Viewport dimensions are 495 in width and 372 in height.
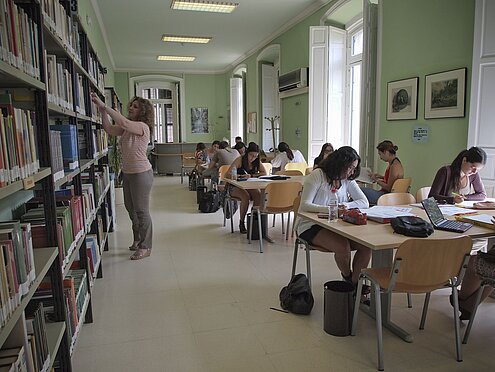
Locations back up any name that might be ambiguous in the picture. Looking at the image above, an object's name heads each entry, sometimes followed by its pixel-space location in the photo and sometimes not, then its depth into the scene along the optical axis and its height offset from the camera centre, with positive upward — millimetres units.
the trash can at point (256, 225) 4891 -1161
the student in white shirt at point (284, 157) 7156 -492
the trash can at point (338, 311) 2602 -1182
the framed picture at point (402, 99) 4977 +367
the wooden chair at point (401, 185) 4461 -628
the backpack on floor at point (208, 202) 6613 -1163
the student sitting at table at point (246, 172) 5250 -564
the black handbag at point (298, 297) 2916 -1223
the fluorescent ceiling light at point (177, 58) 11930 +2216
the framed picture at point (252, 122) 11279 +247
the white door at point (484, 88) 3752 +362
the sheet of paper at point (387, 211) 2811 -605
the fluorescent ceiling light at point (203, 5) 6787 +2176
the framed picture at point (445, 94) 4297 +369
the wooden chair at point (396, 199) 3467 -613
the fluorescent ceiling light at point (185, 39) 9305 +2196
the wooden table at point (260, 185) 4508 -618
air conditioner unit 7680 +1012
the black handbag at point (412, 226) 2354 -585
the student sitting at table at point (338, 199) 2914 -555
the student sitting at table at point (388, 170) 4703 -488
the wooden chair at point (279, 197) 4402 -736
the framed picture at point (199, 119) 14656 +468
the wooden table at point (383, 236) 2254 -627
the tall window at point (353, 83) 6949 +817
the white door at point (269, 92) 10539 +1004
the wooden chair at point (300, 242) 3059 -880
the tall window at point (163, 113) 14797 +718
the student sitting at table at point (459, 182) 3471 -492
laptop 2496 -612
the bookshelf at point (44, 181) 1367 -210
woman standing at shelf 3957 -244
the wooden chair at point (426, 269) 2115 -766
